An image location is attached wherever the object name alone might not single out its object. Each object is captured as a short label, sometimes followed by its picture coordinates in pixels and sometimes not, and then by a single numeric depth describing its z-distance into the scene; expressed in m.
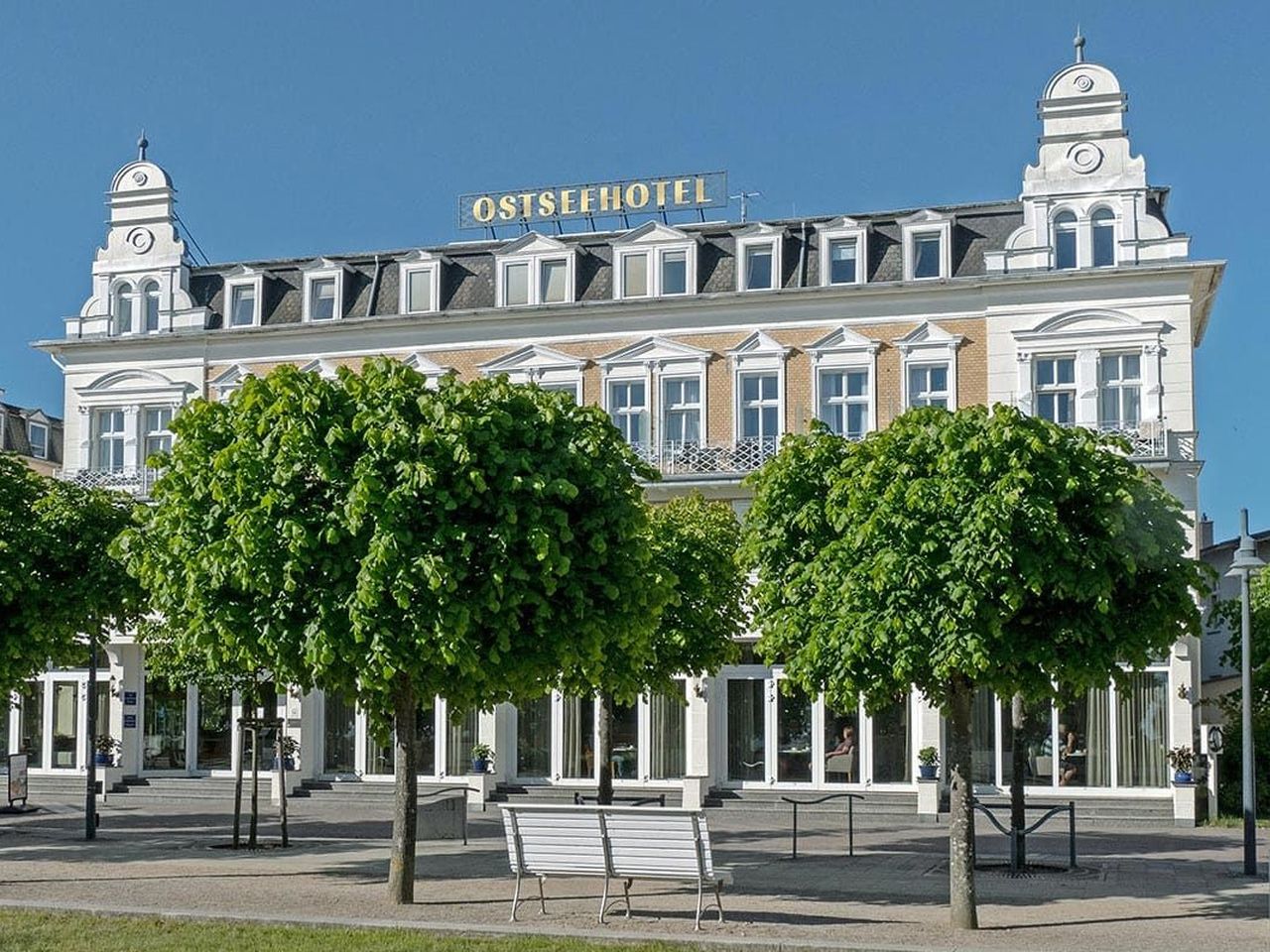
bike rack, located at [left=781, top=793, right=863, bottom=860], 20.09
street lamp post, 18.80
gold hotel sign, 36.88
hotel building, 31.08
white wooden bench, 14.21
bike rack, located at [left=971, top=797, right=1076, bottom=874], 18.59
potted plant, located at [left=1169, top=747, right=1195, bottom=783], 28.52
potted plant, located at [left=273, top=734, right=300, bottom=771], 33.08
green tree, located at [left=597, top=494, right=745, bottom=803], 23.86
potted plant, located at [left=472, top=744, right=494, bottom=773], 32.59
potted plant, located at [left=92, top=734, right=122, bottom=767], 34.81
